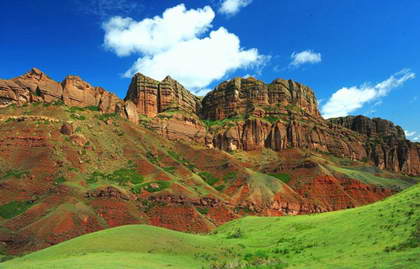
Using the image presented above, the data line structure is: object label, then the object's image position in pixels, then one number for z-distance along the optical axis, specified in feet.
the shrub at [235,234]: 230.27
